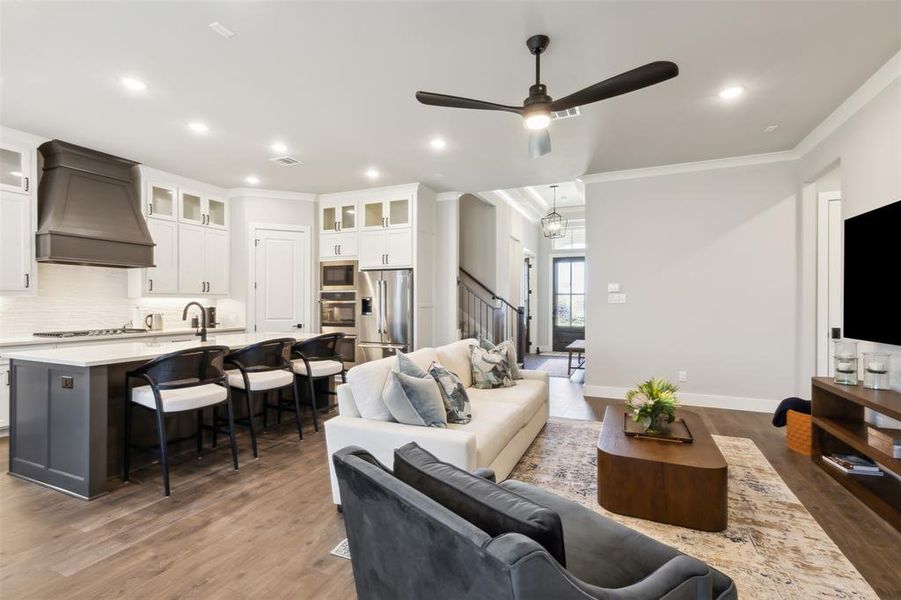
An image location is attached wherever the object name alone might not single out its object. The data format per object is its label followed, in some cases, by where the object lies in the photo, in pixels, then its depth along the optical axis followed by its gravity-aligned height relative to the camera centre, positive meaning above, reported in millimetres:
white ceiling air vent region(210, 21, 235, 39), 2562 +1592
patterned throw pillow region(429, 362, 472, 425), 2830 -665
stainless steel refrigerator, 6016 -254
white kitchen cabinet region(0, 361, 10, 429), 3934 -902
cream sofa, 2367 -818
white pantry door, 6324 +229
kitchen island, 2775 -809
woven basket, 3484 -1096
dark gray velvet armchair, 892 -645
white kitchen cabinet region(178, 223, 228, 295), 5773 +485
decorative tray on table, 2689 -871
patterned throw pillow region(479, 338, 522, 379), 4145 -528
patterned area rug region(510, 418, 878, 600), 1947 -1269
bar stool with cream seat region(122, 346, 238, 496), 2832 -636
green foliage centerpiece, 2727 -677
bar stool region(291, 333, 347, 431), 4141 -628
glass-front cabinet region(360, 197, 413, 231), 6145 +1196
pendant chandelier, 7818 +1287
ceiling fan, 2291 +1175
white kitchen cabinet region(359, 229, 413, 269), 6082 +675
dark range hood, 4391 +902
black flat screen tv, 2914 +166
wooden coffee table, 2322 -1016
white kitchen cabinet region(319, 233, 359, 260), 6453 +763
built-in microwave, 6383 +309
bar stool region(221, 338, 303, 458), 3549 -621
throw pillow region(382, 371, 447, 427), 2559 -628
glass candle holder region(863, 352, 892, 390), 2975 -497
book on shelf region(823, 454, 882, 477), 2926 -1142
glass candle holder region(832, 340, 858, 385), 3162 -477
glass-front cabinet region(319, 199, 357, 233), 6527 +1225
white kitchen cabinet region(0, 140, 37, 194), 4148 +1228
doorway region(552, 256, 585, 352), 10328 -93
